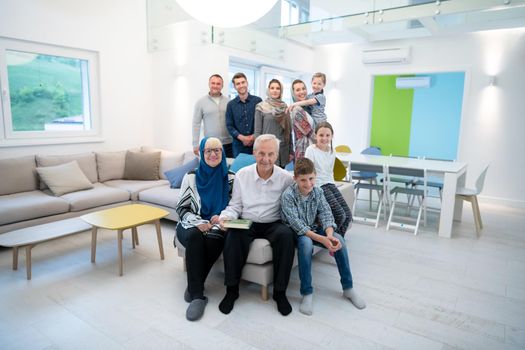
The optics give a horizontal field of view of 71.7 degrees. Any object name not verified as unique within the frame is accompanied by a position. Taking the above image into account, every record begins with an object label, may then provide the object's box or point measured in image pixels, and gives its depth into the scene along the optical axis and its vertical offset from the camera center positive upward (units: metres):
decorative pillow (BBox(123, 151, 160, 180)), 4.74 -0.62
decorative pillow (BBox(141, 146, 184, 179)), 4.77 -0.54
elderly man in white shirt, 2.43 -0.69
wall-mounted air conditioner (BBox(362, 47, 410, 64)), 5.99 +1.17
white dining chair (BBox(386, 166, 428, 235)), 4.00 -0.75
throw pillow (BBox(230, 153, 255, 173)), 3.53 -0.39
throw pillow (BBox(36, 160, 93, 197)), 3.89 -0.67
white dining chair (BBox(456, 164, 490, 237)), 3.94 -0.75
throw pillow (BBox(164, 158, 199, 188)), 4.38 -0.64
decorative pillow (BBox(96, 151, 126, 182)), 4.61 -0.60
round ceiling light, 2.19 +0.68
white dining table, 3.90 -0.51
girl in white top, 3.08 -0.39
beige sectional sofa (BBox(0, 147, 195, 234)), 3.45 -0.81
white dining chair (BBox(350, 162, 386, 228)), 4.19 -0.76
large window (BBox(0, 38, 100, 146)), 4.06 +0.27
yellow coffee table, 2.88 -0.84
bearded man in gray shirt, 4.25 +0.07
